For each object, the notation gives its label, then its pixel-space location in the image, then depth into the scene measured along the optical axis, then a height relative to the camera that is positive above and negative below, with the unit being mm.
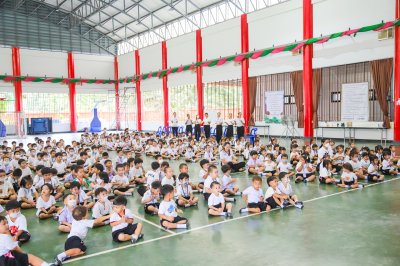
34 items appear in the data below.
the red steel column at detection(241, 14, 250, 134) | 18641 +2789
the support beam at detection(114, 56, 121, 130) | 30425 +2501
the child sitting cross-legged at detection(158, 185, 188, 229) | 5164 -1346
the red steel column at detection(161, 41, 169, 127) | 24578 +2814
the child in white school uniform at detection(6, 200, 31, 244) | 4512 -1279
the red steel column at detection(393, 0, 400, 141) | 12586 +1470
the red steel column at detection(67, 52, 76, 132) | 27781 +2420
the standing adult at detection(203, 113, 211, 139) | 17781 -294
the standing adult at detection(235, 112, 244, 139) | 16219 -202
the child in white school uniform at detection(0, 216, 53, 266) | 3578 -1320
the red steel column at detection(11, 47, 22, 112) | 24922 +3174
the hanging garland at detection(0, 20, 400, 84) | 13597 +3443
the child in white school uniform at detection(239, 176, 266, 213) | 5895 -1321
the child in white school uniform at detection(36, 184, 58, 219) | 5926 -1395
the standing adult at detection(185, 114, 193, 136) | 18984 -186
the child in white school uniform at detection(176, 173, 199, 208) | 6432 -1337
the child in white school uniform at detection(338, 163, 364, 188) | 7504 -1270
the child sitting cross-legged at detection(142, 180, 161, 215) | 6004 -1344
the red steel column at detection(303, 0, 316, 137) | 15516 +2485
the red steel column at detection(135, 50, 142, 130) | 27697 +2093
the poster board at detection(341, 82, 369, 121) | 14414 +744
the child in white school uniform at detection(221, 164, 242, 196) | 7125 -1258
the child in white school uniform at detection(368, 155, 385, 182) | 8062 -1276
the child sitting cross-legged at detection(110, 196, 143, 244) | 4676 -1366
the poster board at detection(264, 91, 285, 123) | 17938 +782
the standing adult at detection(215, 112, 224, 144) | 16469 -260
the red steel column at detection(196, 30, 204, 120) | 21469 +2925
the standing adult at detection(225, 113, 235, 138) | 16580 -247
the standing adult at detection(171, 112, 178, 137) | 18922 -116
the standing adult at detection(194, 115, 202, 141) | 18109 -340
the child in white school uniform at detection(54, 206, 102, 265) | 4157 -1384
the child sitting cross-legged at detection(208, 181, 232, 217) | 5781 -1384
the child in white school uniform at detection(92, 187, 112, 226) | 5438 -1359
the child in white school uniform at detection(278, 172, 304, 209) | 6180 -1231
